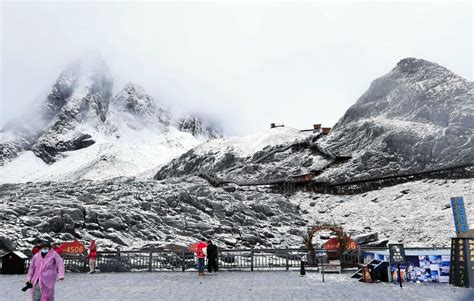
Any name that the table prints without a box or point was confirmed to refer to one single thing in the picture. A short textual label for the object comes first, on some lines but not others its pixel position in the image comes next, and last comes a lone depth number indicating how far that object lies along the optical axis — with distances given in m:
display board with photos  17.20
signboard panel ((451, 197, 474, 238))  15.83
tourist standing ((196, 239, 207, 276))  22.36
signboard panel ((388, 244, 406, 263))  16.81
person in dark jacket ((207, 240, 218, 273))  23.66
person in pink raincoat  10.13
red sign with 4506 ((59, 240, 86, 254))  25.52
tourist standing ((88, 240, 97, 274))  24.47
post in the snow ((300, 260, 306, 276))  22.09
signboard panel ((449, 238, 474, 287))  15.12
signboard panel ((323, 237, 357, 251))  23.31
